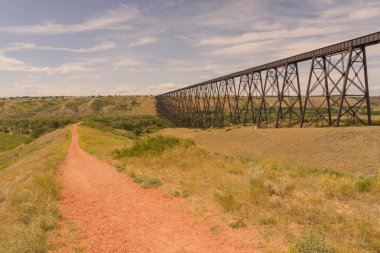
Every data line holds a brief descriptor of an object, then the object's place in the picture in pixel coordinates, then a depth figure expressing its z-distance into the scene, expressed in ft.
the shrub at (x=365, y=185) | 31.04
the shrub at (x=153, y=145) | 65.72
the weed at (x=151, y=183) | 39.93
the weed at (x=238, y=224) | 24.25
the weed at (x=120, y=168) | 53.16
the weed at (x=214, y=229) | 23.95
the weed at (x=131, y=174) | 46.78
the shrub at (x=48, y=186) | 35.75
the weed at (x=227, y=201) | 28.08
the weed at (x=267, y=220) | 24.11
